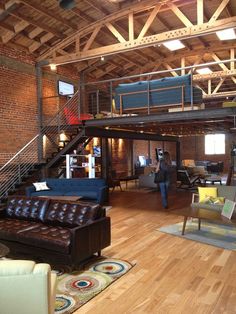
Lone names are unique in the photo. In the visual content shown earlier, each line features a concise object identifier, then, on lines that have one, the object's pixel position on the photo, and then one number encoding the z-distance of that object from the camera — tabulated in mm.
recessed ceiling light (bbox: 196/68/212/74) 12708
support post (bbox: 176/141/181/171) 13644
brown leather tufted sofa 3715
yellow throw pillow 6238
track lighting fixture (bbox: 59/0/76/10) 5343
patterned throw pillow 5797
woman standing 7473
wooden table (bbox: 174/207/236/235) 4680
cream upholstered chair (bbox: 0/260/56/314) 1894
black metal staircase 8367
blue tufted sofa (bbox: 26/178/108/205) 7562
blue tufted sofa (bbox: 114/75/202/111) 7457
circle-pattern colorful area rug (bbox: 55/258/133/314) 2996
